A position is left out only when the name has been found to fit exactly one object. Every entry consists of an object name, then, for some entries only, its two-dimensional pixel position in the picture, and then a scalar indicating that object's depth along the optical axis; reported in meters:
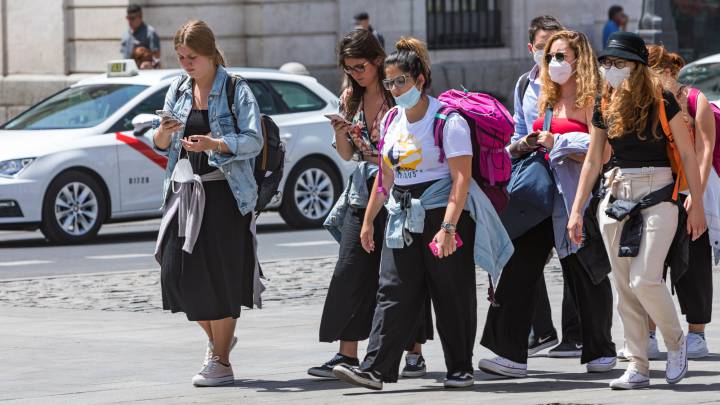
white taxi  30.90
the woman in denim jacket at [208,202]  16.06
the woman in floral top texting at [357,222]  16.42
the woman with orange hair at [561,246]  16.45
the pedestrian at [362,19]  46.84
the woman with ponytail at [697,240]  16.42
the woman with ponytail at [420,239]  15.38
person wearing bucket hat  15.16
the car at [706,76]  35.94
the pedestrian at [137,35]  43.69
